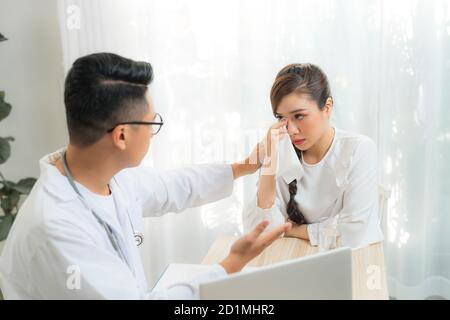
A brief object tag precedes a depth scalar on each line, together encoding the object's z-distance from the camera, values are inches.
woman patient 57.5
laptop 32.5
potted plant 82.7
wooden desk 46.6
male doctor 40.6
